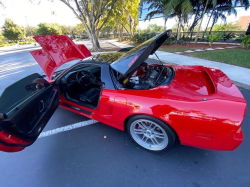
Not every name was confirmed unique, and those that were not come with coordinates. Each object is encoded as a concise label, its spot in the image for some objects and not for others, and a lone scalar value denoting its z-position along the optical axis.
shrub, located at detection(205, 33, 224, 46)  10.35
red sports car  1.31
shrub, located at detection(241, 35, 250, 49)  8.36
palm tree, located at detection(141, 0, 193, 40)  9.70
